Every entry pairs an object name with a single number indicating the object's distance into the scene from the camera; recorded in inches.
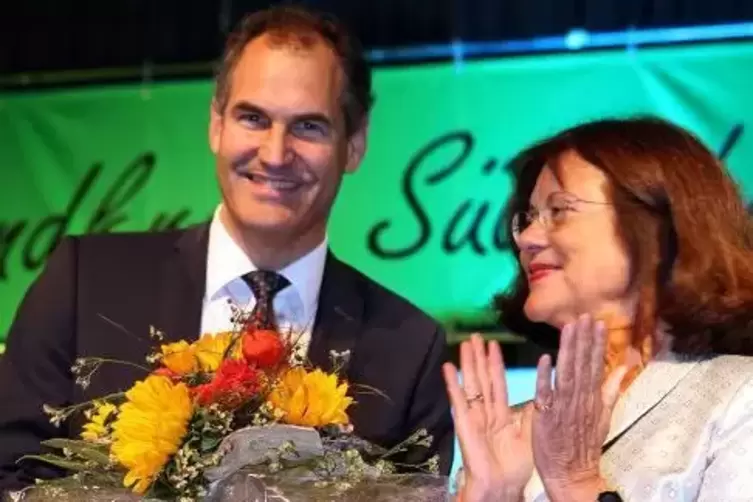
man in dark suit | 193.5
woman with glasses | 163.9
